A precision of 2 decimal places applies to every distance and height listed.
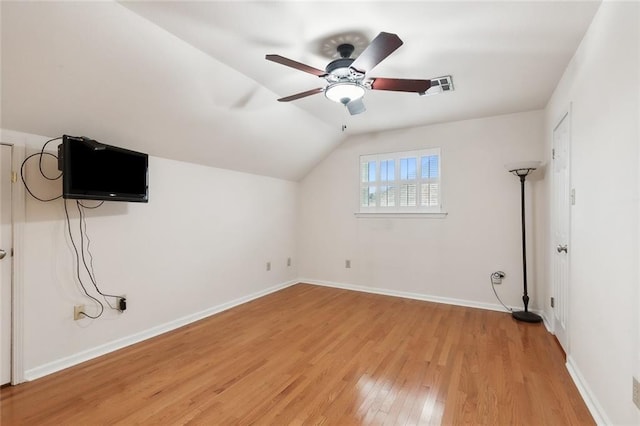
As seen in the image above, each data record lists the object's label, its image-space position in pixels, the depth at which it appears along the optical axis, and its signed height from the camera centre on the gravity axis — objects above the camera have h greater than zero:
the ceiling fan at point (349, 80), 1.91 +0.98
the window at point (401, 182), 4.21 +0.47
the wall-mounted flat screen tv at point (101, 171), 2.17 +0.34
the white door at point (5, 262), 2.05 -0.37
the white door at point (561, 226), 2.47 -0.12
